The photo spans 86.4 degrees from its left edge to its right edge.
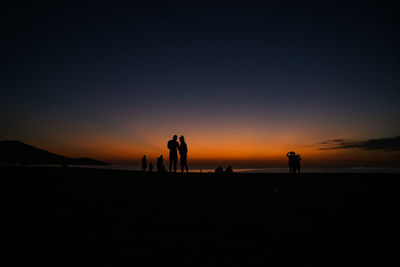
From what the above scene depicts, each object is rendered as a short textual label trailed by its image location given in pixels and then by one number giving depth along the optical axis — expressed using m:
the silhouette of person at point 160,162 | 24.75
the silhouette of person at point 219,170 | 19.51
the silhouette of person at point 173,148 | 15.29
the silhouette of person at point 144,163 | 28.32
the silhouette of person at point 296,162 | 18.80
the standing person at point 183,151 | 15.34
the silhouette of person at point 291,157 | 18.53
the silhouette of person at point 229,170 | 19.05
